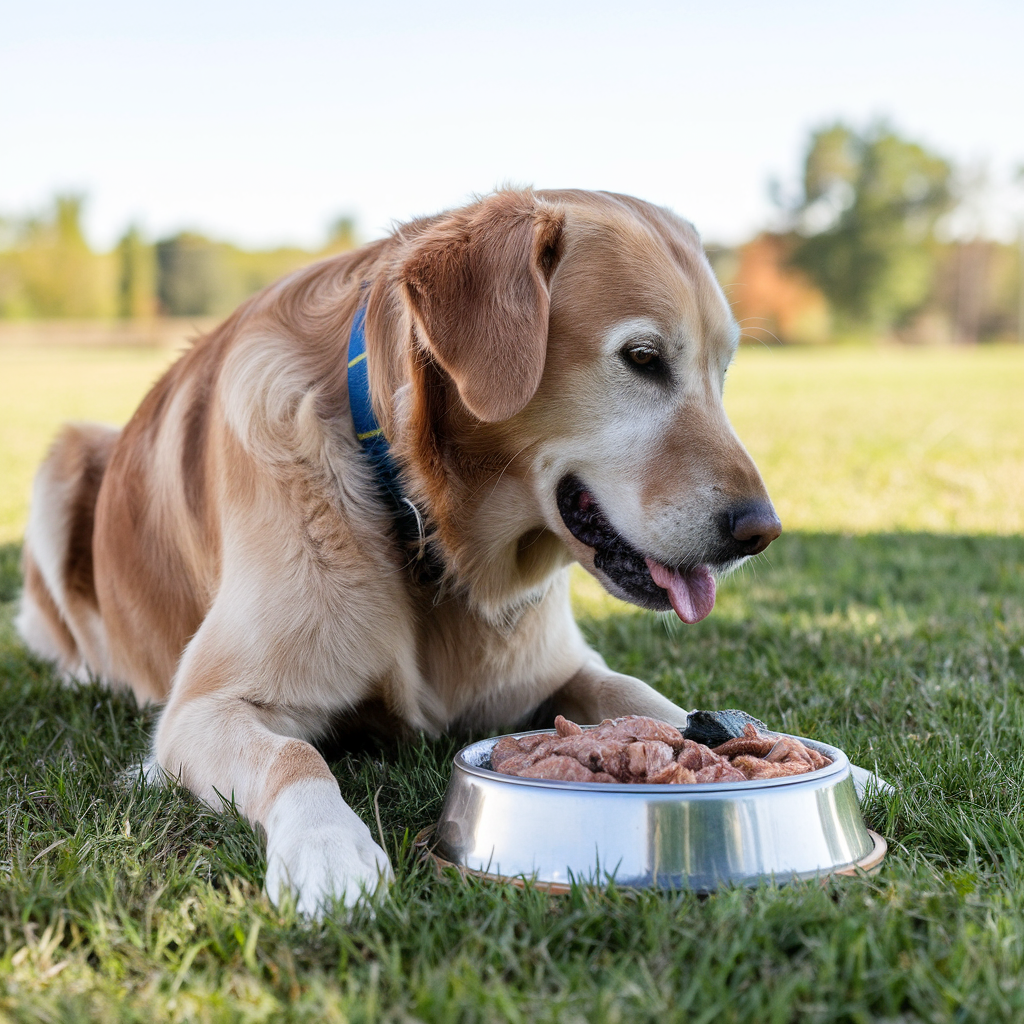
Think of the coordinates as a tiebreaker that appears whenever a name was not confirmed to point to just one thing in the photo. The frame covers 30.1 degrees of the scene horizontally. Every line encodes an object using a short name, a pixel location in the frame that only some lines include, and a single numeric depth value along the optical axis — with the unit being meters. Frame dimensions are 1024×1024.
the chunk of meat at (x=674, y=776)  1.02
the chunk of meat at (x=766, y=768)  1.04
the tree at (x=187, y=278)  52.99
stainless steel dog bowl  0.98
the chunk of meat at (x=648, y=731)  1.08
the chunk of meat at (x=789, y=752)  1.07
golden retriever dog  1.14
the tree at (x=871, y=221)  47.30
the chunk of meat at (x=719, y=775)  1.03
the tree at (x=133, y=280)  51.62
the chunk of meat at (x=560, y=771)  1.03
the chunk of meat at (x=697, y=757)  1.05
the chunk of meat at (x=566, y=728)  1.11
